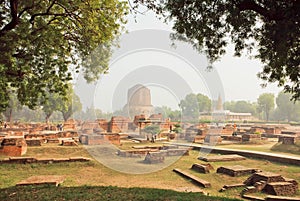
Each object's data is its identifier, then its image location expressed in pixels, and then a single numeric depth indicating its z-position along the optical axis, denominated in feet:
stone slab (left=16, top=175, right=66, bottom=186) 24.21
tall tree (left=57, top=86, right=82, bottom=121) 156.27
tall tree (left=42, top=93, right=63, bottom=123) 149.24
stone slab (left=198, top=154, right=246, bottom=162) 41.56
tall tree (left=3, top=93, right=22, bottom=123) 146.00
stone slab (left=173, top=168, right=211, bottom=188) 26.63
